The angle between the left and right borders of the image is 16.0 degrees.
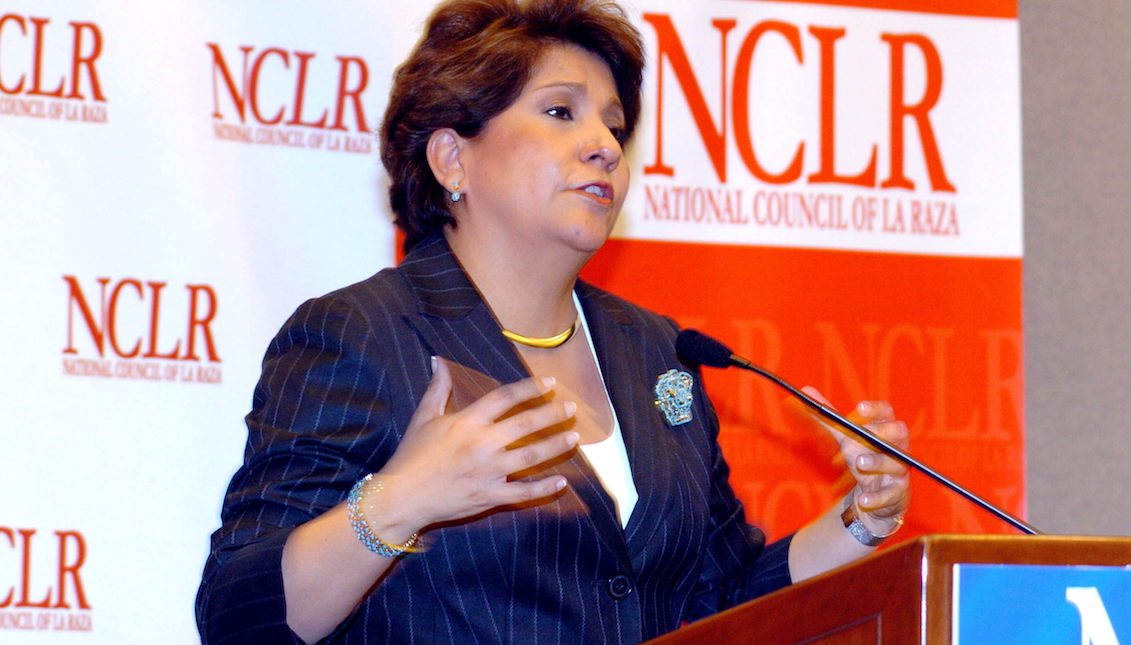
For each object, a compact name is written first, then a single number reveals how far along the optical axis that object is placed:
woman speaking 3.47
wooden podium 3.18
